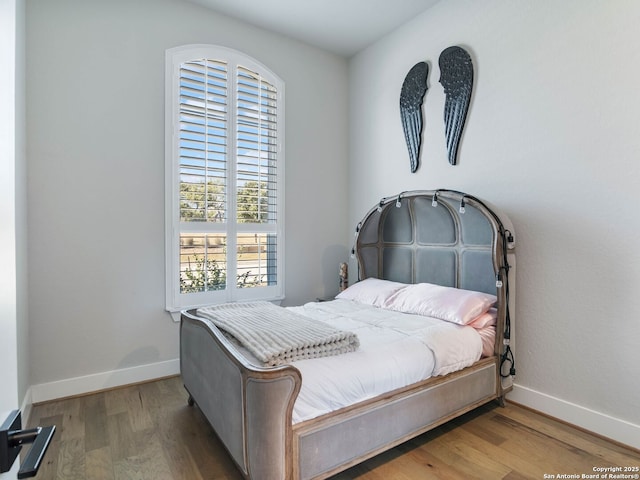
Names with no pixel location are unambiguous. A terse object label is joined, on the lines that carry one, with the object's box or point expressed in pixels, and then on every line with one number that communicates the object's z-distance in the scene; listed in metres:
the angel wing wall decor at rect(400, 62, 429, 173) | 3.07
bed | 1.38
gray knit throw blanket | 1.58
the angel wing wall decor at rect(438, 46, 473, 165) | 2.72
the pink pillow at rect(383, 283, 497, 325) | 2.23
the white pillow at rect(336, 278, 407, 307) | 2.81
